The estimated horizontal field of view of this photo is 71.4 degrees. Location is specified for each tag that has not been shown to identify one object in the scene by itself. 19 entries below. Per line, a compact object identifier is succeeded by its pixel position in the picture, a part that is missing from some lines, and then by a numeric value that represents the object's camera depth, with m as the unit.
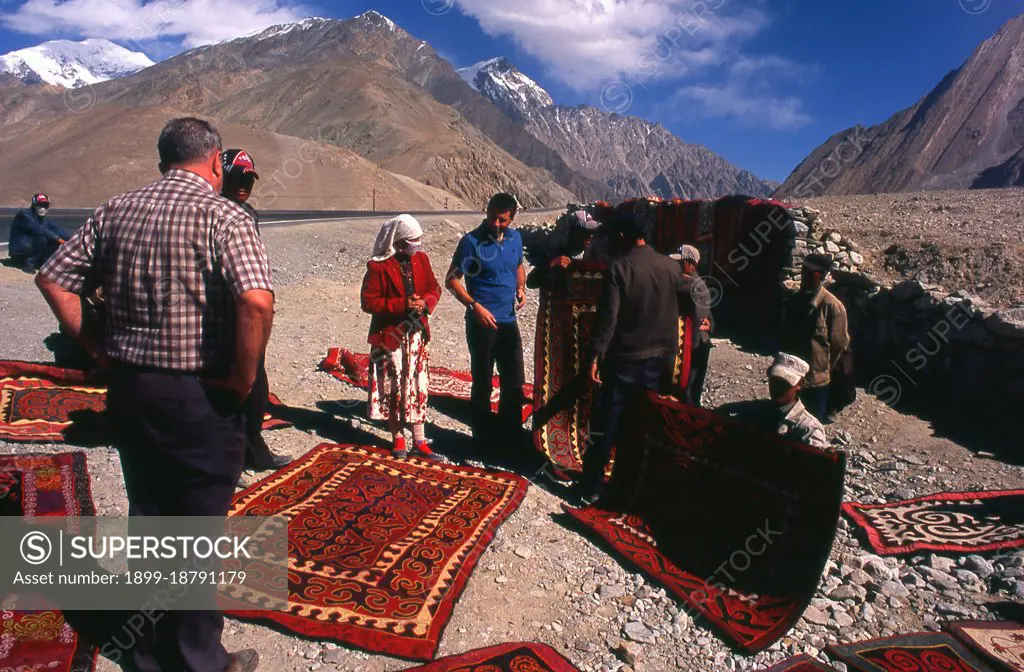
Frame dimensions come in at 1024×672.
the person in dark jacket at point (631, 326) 4.02
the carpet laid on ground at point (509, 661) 2.76
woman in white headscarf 4.48
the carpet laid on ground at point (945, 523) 4.01
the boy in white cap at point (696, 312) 4.71
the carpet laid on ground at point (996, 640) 2.93
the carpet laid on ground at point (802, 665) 2.88
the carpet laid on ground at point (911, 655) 2.91
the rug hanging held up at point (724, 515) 3.19
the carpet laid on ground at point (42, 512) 2.57
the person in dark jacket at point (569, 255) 4.84
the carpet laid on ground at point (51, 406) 4.49
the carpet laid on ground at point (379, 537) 2.95
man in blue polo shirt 4.71
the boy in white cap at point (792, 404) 3.57
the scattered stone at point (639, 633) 3.10
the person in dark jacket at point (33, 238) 9.96
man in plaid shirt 2.17
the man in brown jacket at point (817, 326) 5.38
